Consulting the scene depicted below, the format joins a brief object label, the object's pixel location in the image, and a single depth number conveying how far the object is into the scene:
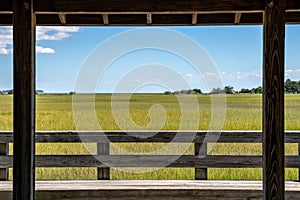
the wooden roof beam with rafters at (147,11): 2.53
